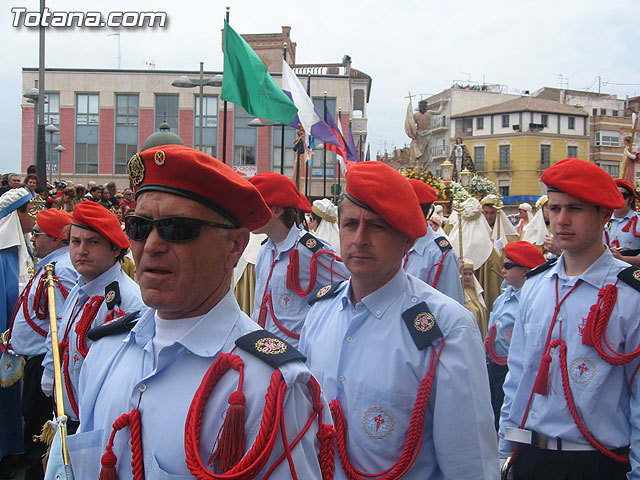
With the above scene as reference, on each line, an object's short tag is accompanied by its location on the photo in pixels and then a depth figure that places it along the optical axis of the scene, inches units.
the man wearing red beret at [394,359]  100.9
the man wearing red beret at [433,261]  231.9
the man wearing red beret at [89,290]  159.9
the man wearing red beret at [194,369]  68.6
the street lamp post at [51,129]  871.9
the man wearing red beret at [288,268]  209.5
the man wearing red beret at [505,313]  223.9
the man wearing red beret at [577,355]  125.2
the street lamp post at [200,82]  553.0
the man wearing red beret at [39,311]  215.5
